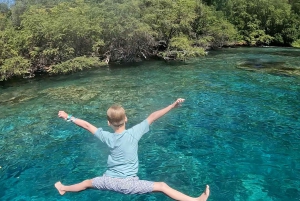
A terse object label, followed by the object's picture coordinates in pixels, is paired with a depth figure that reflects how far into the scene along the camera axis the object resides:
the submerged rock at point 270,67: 21.59
